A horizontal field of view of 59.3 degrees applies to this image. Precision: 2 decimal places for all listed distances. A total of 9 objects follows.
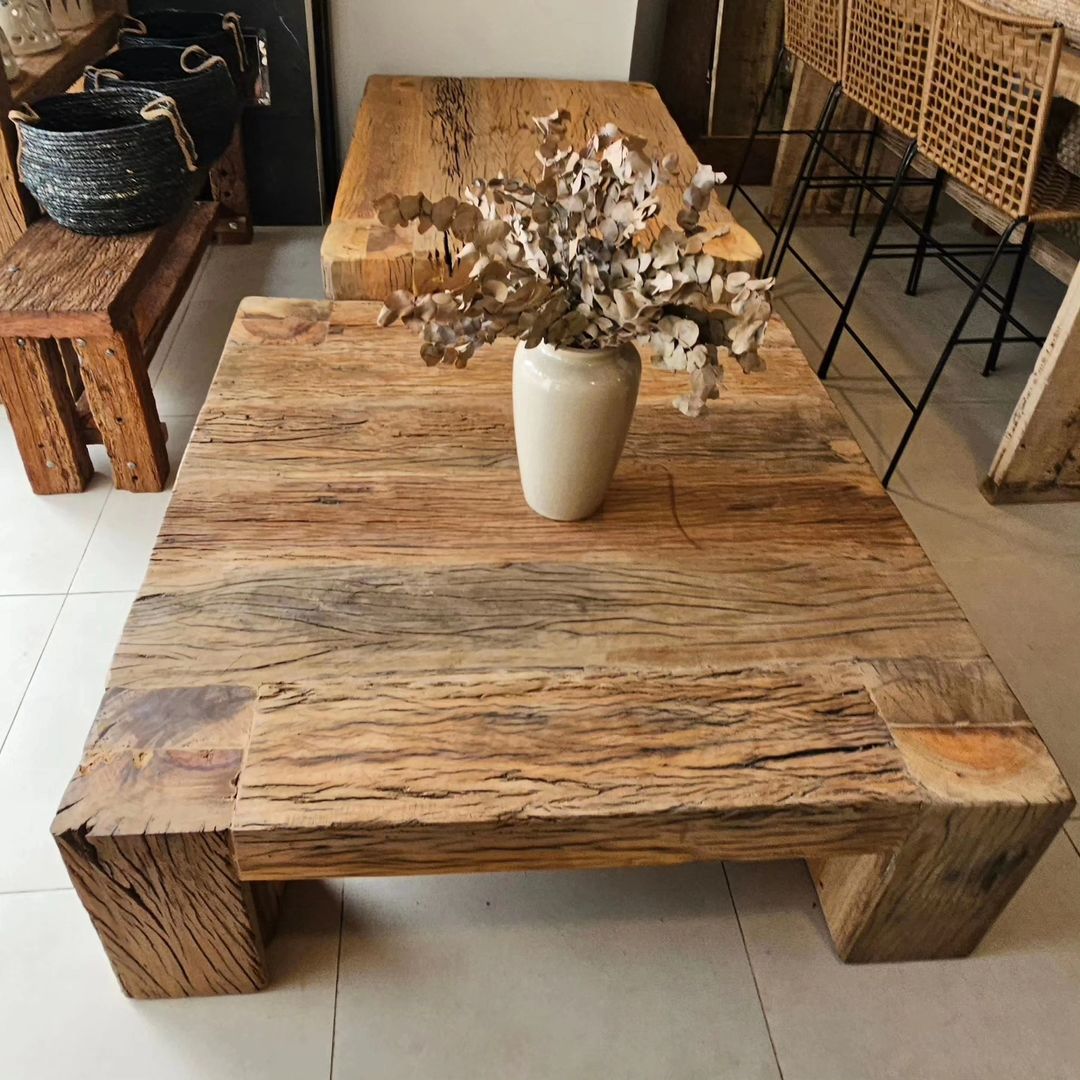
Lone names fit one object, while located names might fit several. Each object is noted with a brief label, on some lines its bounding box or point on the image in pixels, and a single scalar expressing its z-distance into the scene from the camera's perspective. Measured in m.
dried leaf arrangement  1.00
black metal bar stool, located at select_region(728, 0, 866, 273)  2.47
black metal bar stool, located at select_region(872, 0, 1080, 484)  1.66
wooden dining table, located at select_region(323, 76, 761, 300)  1.81
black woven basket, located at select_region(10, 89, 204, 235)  1.84
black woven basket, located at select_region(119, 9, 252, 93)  2.47
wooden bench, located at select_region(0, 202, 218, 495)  1.74
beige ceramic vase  1.12
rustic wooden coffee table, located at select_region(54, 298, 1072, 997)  0.96
